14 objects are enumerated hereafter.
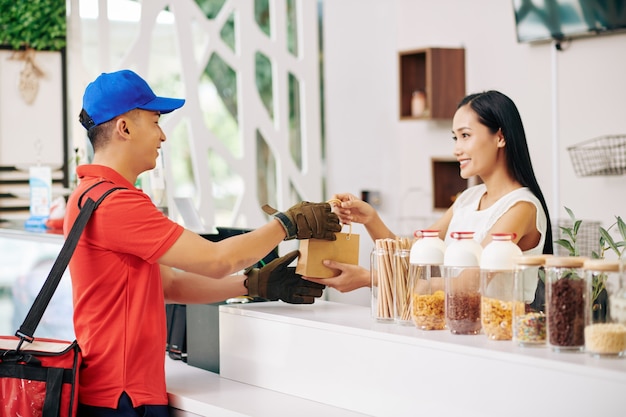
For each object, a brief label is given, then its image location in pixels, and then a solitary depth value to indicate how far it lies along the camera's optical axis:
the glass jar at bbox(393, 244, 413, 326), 3.07
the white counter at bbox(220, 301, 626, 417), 2.61
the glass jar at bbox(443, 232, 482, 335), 2.90
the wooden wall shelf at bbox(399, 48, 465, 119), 7.60
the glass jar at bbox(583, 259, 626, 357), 2.64
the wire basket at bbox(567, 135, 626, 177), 6.40
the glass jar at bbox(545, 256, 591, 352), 2.69
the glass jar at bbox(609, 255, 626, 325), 2.65
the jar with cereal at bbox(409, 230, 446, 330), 2.99
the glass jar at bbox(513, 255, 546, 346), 2.76
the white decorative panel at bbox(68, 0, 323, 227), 6.23
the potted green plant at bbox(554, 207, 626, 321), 2.69
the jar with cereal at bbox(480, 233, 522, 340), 2.83
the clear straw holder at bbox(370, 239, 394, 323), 3.12
